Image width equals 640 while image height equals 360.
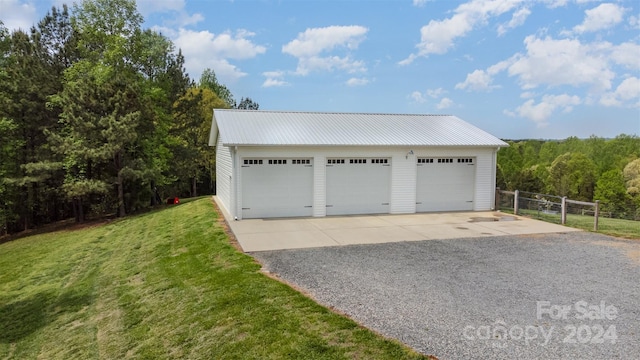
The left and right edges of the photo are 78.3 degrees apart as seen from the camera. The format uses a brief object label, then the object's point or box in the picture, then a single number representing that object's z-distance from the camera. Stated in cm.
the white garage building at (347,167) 1248
